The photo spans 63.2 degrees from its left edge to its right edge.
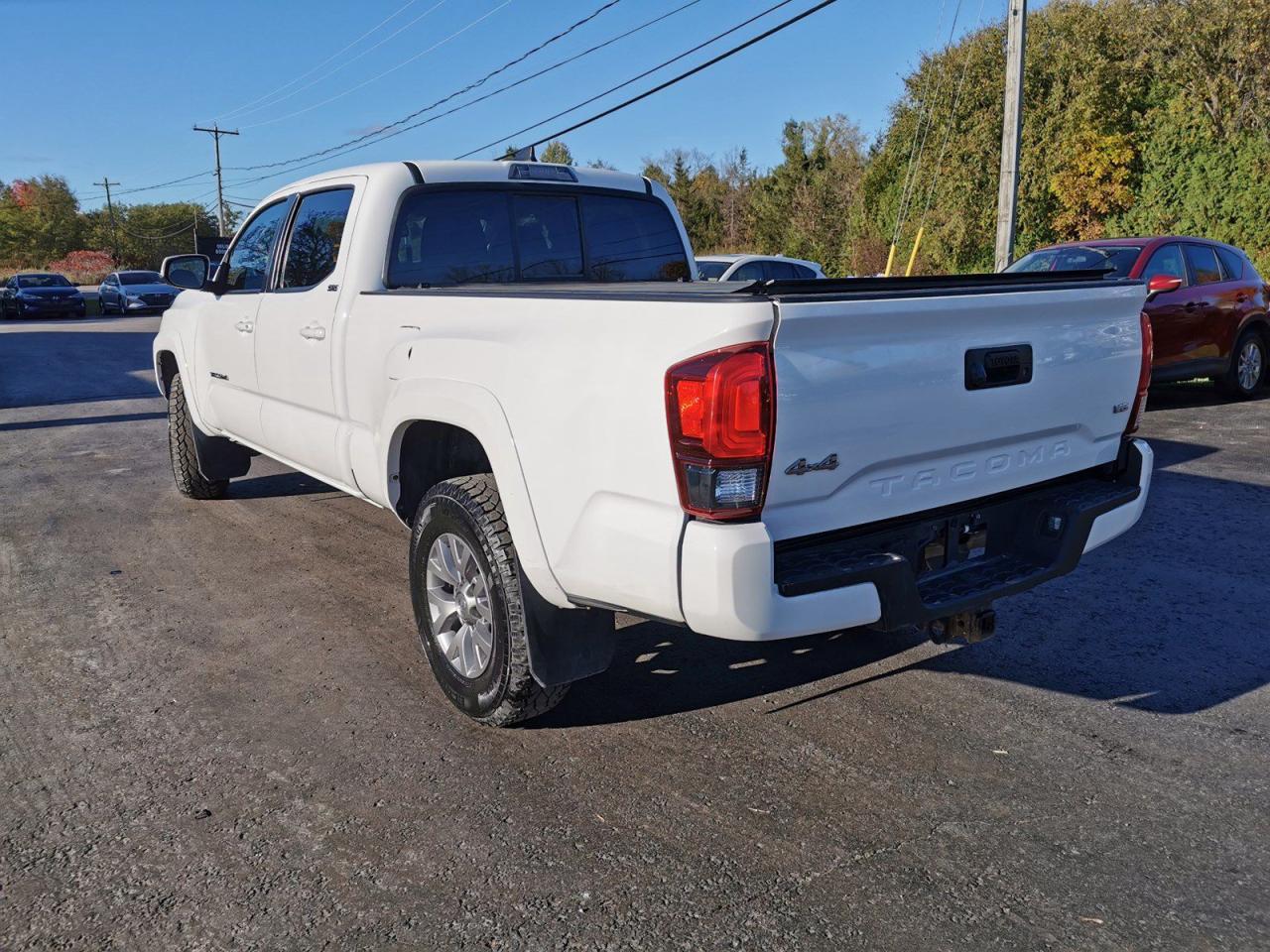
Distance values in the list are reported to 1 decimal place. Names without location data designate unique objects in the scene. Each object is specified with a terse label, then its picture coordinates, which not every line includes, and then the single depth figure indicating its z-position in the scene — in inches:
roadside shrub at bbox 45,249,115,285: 3117.6
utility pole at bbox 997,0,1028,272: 580.4
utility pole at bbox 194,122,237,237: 2486.7
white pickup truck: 107.5
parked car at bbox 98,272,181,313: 1288.1
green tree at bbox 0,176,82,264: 3243.1
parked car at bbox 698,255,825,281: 555.5
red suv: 409.7
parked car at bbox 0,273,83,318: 1255.5
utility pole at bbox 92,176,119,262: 3535.9
